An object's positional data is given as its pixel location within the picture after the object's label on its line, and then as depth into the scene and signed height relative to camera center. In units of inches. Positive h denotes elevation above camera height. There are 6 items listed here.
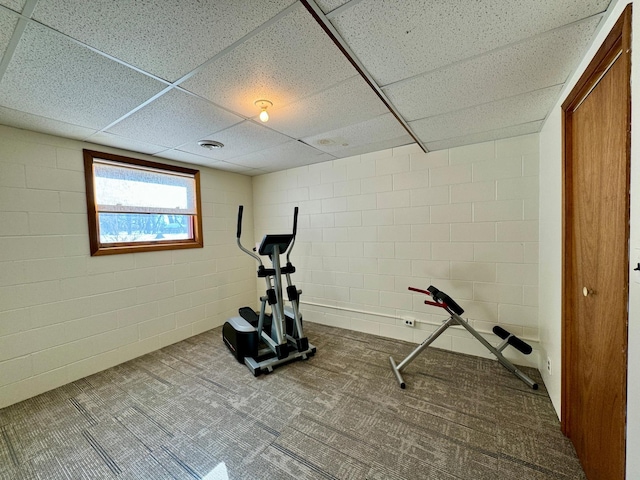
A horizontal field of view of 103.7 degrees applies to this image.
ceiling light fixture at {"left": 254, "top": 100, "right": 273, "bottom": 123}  66.1 +34.2
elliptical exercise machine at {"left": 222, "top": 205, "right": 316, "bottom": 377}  97.2 -39.9
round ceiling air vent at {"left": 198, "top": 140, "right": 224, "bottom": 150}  95.1 +35.0
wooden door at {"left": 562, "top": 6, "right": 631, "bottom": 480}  37.6 -6.9
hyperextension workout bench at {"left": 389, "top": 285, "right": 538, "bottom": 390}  80.9 -38.0
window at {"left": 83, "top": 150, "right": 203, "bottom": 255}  97.3 +13.7
